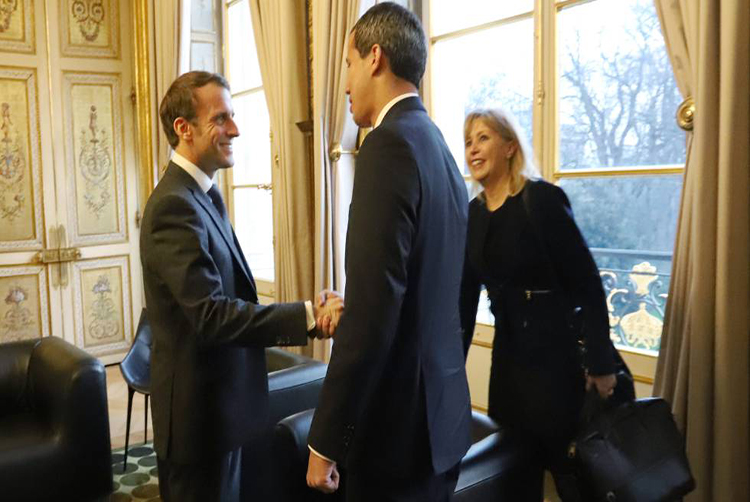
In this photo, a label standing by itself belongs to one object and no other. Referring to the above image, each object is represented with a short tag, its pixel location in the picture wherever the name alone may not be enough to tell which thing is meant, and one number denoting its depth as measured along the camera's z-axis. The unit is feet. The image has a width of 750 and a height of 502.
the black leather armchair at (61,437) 8.59
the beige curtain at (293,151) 12.32
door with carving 16.46
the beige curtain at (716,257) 5.76
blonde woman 6.21
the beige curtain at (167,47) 15.80
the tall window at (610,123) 7.70
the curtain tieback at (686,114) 6.36
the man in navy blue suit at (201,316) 5.39
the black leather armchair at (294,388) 8.08
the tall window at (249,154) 15.15
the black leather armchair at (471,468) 5.98
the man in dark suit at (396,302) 4.10
